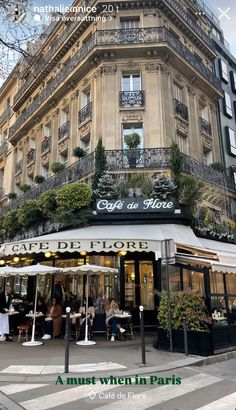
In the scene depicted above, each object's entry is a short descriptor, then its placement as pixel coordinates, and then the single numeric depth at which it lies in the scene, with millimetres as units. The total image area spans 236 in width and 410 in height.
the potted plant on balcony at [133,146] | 14328
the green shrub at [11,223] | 17719
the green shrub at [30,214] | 15969
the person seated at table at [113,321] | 10992
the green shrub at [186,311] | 8641
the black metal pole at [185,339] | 8301
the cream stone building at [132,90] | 15320
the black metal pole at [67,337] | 6730
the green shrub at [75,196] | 13500
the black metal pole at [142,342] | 7388
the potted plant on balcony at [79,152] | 15461
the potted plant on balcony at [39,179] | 18344
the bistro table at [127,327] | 11089
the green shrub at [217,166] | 17094
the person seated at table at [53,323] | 11664
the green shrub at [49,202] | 14773
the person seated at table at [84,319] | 11188
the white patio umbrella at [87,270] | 10312
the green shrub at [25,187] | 19812
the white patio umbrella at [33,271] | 10281
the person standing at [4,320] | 11055
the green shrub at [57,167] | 16781
